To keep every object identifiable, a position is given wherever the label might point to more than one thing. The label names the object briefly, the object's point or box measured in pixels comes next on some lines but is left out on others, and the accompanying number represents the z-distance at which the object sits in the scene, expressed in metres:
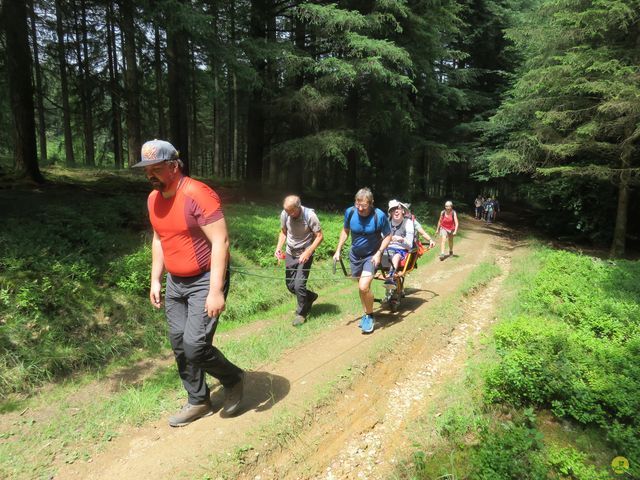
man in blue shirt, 5.93
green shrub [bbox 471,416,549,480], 2.76
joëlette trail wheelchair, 6.81
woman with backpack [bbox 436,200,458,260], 12.73
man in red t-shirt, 3.31
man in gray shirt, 6.23
